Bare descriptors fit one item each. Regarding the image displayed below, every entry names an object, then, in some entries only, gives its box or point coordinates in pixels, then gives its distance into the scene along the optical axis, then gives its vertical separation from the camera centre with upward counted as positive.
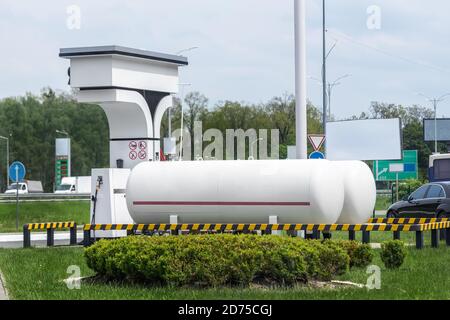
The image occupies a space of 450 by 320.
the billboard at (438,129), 90.24 +2.74
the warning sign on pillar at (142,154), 27.64 +0.19
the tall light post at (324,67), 48.21 +4.80
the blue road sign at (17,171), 36.81 -0.32
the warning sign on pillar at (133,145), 27.78 +0.47
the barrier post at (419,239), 23.33 -1.97
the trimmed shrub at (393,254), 18.56 -1.84
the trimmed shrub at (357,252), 18.19 -1.78
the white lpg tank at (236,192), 20.27 -0.68
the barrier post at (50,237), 28.55 -2.24
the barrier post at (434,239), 24.31 -2.05
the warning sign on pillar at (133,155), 27.70 +0.18
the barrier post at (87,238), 24.25 -1.96
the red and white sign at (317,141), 30.61 +0.59
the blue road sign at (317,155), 29.02 +0.14
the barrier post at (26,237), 27.86 -2.19
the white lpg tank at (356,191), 21.17 -0.72
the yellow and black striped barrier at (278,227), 20.06 -1.47
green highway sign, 70.80 -0.72
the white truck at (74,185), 88.14 -2.13
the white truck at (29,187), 90.12 -2.33
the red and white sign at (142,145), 27.67 +0.47
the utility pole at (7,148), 95.52 +1.41
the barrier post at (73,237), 28.52 -2.24
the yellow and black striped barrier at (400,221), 24.02 -1.60
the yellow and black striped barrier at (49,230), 27.56 -2.01
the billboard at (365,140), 60.30 +1.25
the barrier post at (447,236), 25.19 -2.05
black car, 28.80 -1.41
